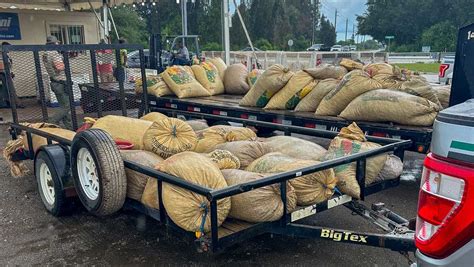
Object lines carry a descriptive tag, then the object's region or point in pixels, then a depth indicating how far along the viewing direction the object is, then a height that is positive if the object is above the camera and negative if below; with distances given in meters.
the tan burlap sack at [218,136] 3.71 -0.86
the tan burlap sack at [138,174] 3.13 -0.98
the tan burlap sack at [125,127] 3.91 -0.81
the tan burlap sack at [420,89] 4.71 -0.53
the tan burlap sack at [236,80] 7.72 -0.70
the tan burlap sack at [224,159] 3.04 -0.85
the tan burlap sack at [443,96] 5.18 -0.66
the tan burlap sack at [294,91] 5.70 -0.66
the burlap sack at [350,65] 6.00 -0.32
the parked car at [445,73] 12.07 -0.89
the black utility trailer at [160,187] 2.50 -1.11
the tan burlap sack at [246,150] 3.33 -0.87
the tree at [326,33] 75.69 +1.69
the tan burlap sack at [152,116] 4.61 -0.82
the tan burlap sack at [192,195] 2.50 -0.93
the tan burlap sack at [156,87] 7.38 -0.78
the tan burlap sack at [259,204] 2.59 -1.00
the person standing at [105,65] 5.37 -0.29
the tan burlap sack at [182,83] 7.23 -0.70
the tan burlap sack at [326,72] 5.75 -0.41
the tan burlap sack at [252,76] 7.60 -0.61
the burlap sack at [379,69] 5.47 -0.36
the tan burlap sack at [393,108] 4.41 -0.70
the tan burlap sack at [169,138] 3.43 -0.78
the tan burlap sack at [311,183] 2.84 -0.95
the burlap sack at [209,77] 7.67 -0.65
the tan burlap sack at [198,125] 4.85 -0.97
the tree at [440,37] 43.39 +0.58
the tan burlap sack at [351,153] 3.03 -0.88
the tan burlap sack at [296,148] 3.46 -0.90
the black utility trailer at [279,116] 4.29 -0.96
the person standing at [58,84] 5.58 -0.57
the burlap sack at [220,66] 8.08 -0.46
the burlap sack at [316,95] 5.41 -0.68
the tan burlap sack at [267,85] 5.87 -0.60
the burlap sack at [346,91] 4.88 -0.57
